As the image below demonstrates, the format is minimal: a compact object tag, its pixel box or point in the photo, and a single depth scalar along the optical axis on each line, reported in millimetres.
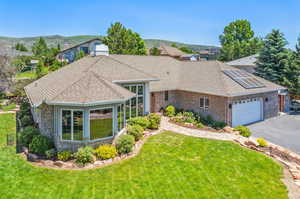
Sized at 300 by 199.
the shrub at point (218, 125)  18703
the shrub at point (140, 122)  17500
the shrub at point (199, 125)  18870
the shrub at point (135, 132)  15141
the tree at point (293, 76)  26766
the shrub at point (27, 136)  14242
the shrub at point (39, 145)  12961
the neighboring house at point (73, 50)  59794
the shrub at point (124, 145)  13070
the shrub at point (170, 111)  21688
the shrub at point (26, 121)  18428
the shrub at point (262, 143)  15022
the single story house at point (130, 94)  13016
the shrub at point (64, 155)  12341
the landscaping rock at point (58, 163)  11922
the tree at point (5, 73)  28406
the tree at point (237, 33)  77812
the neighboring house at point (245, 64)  34938
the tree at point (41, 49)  66731
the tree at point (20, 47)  76044
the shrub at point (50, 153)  12560
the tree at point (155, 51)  54019
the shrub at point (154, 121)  17831
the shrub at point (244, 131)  17253
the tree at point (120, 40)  45906
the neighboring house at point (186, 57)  54038
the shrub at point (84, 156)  12030
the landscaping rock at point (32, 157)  12527
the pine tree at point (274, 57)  27561
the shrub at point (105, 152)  12507
